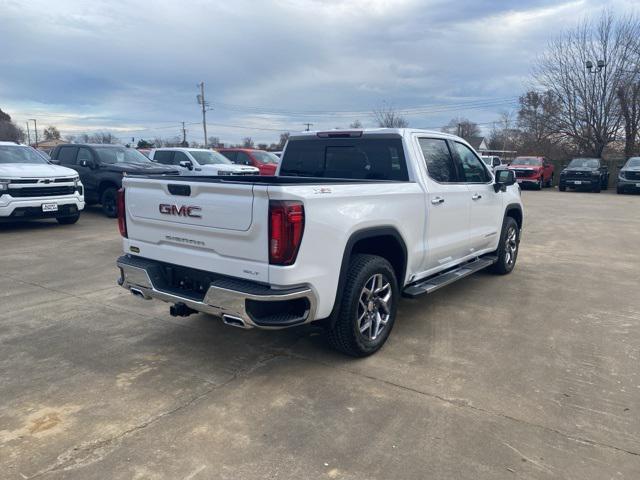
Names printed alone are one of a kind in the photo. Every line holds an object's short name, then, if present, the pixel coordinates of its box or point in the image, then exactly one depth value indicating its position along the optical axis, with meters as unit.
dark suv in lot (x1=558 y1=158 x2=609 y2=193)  24.14
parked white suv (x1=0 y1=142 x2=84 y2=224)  9.51
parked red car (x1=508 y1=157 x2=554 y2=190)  25.08
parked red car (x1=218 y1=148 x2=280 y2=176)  17.89
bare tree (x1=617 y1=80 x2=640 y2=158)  28.91
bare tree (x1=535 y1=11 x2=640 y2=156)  29.25
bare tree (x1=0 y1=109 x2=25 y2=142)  70.00
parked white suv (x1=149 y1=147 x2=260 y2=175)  14.34
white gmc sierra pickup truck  3.24
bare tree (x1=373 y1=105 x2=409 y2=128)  45.79
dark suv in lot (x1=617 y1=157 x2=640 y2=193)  22.56
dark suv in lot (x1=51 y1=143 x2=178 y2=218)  11.95
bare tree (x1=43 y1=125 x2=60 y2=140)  93.75
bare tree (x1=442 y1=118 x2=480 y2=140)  68.19
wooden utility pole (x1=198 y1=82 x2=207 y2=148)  50.37
